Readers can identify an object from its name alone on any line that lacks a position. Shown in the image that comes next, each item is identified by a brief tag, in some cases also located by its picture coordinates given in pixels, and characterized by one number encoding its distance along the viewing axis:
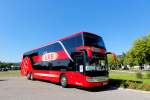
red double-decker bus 7.02
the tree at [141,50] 20.79
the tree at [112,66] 45.86
